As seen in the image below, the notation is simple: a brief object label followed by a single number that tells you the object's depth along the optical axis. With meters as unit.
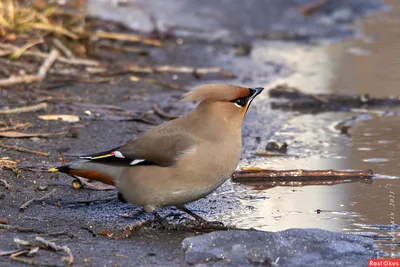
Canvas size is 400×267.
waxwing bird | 8.34
